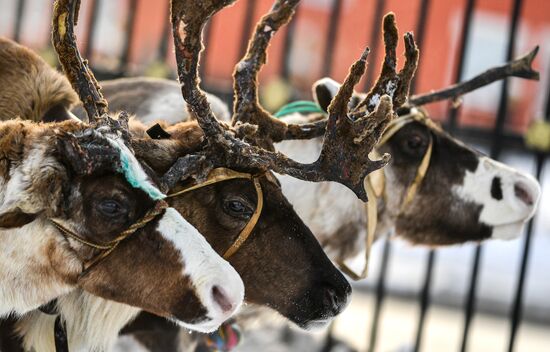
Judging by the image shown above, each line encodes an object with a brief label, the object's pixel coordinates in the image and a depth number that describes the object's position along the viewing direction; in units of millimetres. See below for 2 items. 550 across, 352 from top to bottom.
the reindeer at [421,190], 6793
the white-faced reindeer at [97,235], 4637
